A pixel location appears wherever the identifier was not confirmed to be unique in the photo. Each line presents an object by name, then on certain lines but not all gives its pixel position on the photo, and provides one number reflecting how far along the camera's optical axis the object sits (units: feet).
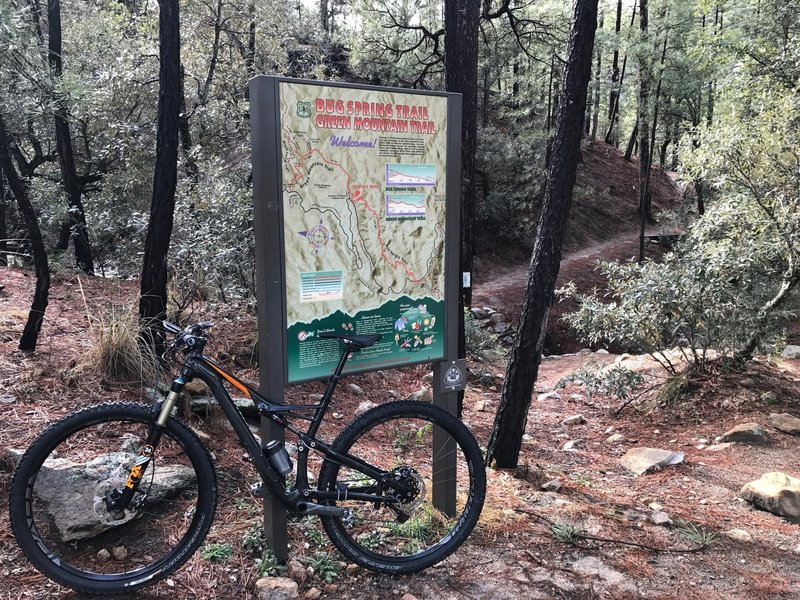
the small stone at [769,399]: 21.88
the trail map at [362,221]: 9.40
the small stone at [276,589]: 8.96
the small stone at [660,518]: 12.76
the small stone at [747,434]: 19.16
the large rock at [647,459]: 17.33
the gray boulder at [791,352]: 32.98
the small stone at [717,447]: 18.99
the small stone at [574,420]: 23.47
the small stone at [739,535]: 12.23
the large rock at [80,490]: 9.44
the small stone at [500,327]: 53.05
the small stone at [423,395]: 22.08
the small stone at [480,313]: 53.73
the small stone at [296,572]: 9.48
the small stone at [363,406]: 19.61
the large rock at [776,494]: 13.69
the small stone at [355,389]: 22.25
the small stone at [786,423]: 19.84
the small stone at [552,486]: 14.52
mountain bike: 8.54
